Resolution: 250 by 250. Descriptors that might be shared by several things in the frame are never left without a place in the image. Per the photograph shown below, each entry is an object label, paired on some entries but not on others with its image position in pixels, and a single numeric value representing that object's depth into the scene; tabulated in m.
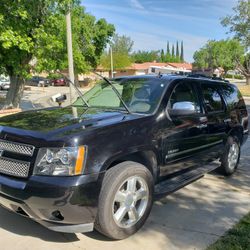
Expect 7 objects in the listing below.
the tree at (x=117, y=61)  51.44
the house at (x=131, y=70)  54.08
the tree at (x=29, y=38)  8.90
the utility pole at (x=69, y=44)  9.52
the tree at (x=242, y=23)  31.44
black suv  2.49
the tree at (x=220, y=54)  39.57
